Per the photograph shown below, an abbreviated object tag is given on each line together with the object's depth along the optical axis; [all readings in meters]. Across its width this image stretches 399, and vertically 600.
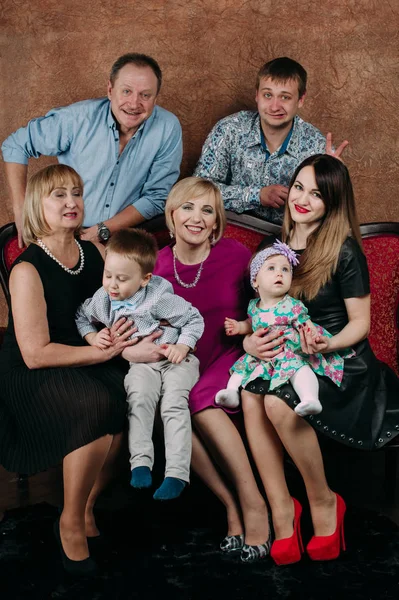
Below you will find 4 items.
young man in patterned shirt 3.54
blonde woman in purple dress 2.75
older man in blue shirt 3.51
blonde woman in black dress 2.62
